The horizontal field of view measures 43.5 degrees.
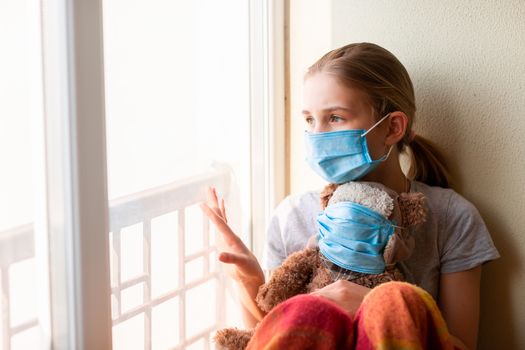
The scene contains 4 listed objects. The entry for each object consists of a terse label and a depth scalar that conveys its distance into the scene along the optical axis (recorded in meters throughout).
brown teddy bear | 1.21
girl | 1.29
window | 1.07
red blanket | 0.89
